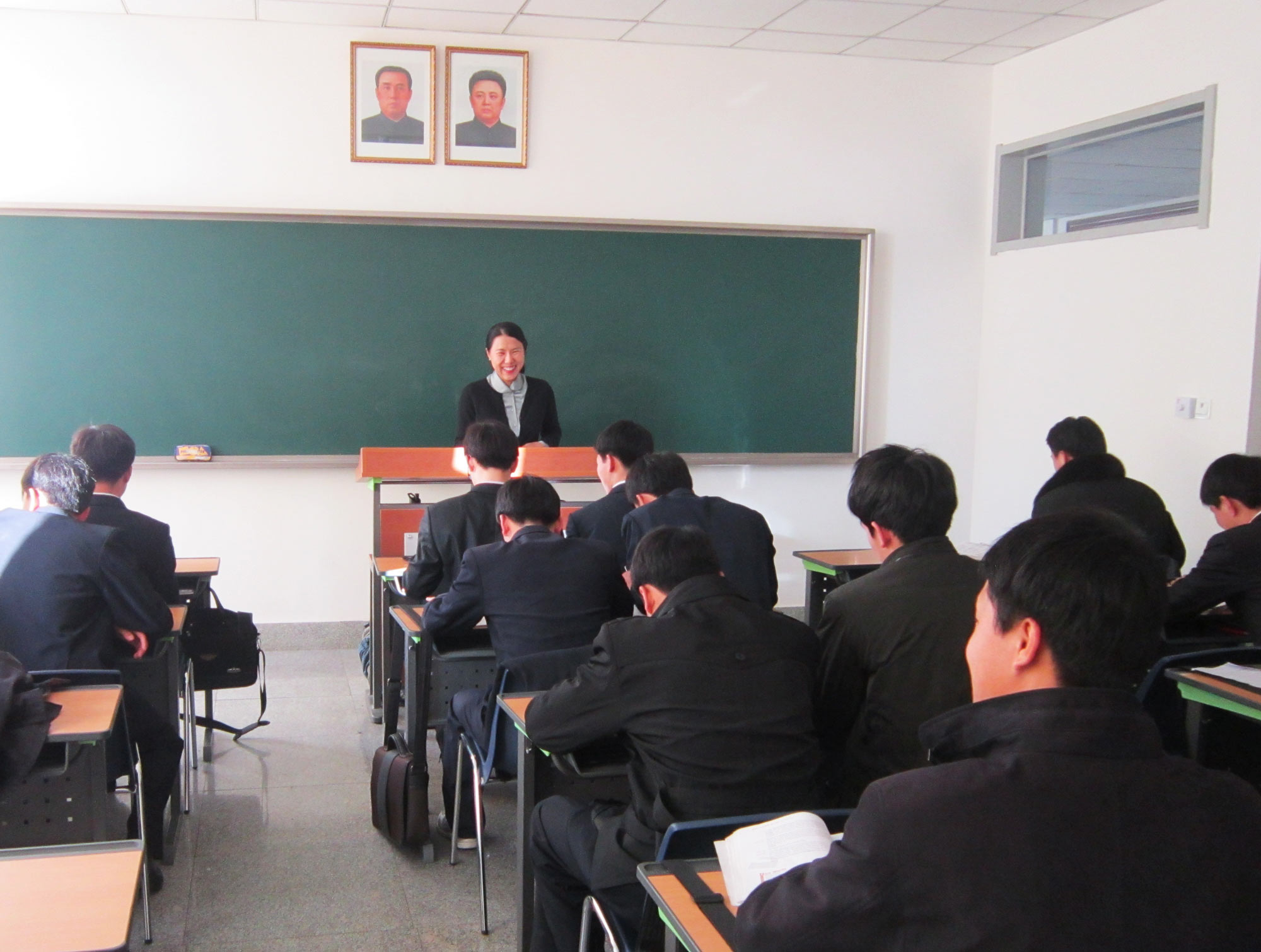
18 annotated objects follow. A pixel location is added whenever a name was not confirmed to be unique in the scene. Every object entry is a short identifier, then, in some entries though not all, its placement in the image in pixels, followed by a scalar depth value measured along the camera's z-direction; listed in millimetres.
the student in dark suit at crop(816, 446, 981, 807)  2139
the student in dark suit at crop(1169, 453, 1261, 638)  3412
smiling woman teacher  5301
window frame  4801
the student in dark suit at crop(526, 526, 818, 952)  1983
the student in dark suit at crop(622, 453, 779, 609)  3611
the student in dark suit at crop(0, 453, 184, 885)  2740
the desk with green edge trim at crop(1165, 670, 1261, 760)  2658
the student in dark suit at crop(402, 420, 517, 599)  3564
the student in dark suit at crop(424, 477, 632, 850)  2949
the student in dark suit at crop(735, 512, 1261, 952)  1049
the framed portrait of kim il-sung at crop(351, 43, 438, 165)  5457
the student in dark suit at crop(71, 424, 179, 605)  3311
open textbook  1412
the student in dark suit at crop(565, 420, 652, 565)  3922
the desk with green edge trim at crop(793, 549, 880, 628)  4781
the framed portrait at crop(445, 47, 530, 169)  5570
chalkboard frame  5285
